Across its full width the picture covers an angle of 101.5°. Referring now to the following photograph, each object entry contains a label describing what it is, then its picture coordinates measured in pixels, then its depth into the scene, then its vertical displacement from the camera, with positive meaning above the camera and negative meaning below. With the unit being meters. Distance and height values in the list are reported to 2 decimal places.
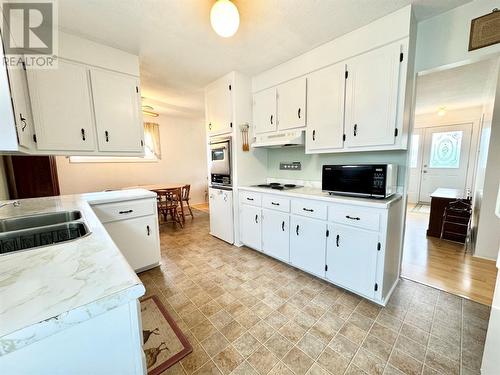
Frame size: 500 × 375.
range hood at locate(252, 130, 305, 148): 2.45 +0.31
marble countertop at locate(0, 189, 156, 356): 0.47 -0.35
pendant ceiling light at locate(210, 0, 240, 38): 1.42 +1.05
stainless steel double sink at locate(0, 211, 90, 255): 1.16 -0.40
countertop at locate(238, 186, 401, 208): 1.70 -0.33
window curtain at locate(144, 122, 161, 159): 5.06 +0.66
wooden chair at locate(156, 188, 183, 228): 4.07 -0.75
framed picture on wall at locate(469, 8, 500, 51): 1.54 +1.00
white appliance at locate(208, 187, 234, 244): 3.06 -0.76
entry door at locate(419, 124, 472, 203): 4.92 +0.08
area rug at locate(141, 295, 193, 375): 1.31 -1.26
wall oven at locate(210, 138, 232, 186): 2.96 +0.04
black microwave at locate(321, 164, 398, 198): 1.75 -0.16
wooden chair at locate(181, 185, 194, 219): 4.51 -0.63
